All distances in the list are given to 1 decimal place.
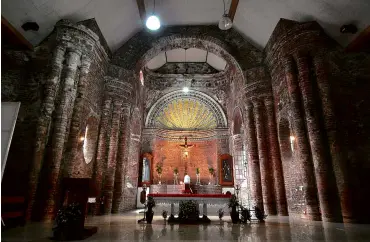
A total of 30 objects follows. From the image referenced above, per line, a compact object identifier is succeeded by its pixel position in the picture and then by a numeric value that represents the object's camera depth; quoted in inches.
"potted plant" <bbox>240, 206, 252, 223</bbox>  280.2
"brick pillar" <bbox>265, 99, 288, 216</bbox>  397.4
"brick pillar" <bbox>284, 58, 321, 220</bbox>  314.8
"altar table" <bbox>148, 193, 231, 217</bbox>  306.8
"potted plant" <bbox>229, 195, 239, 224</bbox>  283.1
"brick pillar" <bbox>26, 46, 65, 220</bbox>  283.0
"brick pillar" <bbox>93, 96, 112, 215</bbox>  402.8
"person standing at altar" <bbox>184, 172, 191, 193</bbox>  376.6
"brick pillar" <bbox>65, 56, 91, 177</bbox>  330.3
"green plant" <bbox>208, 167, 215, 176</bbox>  708.7
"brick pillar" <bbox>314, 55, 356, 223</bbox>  286.8
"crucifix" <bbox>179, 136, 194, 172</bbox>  729.8
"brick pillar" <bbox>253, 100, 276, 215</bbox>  407.5
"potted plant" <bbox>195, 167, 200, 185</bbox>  712.8
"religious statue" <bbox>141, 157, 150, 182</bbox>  677.3
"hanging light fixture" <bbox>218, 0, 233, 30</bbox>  352.4
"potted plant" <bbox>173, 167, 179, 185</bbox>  710.6
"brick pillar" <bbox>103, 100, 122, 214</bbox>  414.6
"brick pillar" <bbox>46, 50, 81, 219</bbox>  291.1
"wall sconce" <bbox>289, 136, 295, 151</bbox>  398.8
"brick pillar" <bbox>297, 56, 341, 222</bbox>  294.0
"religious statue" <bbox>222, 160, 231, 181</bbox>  687.5
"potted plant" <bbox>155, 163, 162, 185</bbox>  704.7
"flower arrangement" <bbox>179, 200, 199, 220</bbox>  291.7
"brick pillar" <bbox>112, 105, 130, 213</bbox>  440.5
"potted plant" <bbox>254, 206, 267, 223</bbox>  291.0
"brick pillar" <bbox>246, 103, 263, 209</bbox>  430.6
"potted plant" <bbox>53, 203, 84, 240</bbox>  173.5
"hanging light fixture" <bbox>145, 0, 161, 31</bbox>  386.3
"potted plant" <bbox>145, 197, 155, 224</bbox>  277.9
